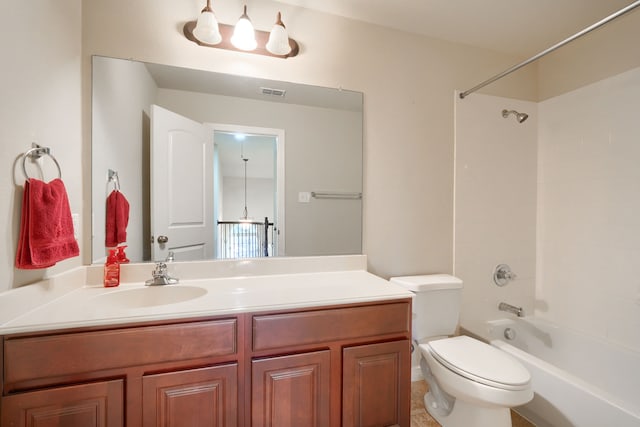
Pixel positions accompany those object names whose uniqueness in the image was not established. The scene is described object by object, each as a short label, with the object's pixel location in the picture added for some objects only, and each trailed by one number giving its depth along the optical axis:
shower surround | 1.69
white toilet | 1.20
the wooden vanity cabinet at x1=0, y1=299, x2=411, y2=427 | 0.89
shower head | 1.98
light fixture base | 1.46
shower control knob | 2.08
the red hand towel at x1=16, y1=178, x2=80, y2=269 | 0.94
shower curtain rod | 1.06
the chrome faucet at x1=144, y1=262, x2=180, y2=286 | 1.36
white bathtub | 1.23
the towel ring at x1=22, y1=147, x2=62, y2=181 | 0.97
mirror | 1.40
